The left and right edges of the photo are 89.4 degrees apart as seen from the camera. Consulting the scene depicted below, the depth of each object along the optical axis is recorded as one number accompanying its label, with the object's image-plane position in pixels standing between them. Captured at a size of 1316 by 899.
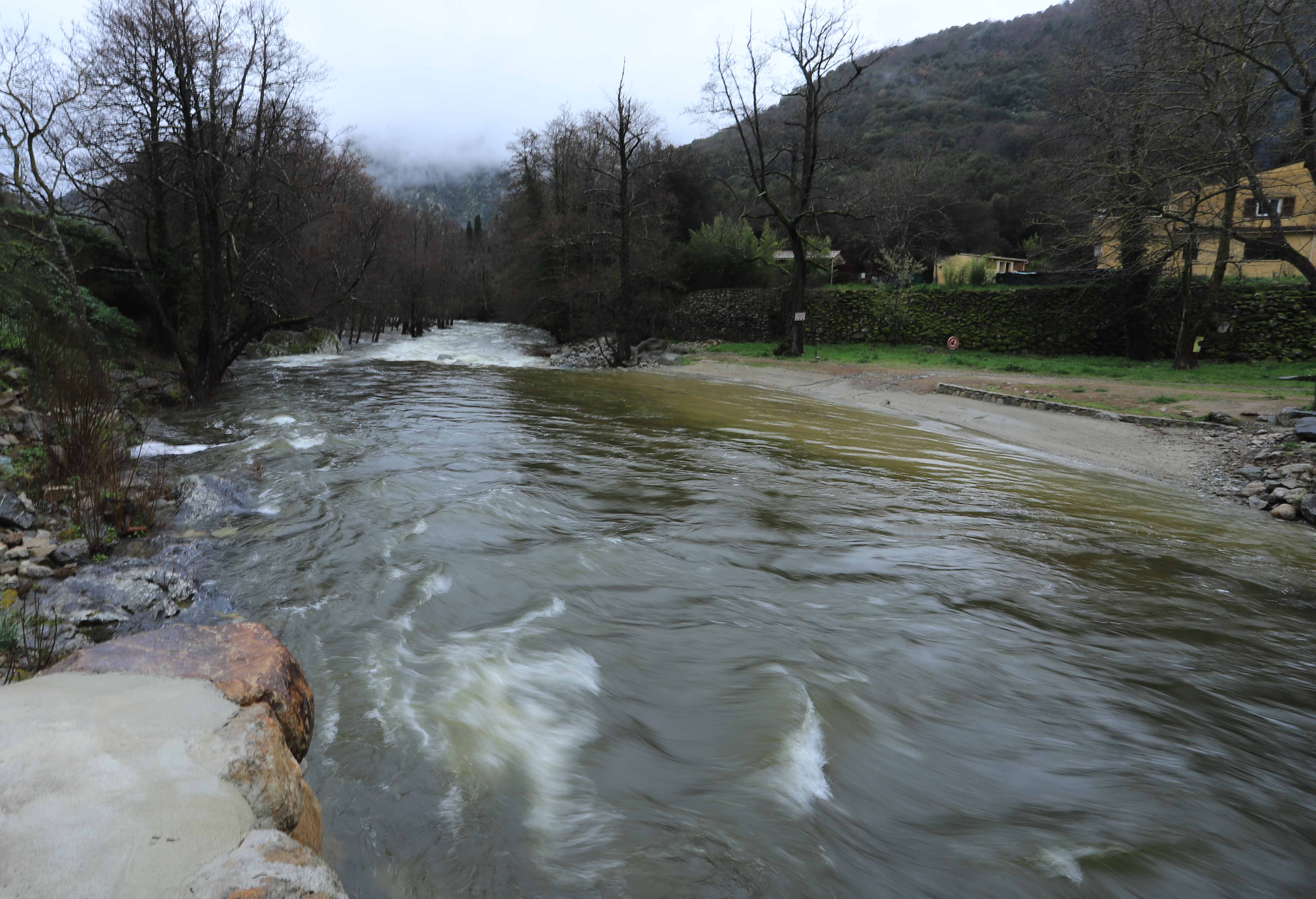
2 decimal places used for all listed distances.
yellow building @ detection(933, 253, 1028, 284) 31.47
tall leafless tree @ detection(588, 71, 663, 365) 25.41
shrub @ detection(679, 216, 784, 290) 33.25
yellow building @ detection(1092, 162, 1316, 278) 13.99
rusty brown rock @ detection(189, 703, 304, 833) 2.02
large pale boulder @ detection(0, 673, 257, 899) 1.56
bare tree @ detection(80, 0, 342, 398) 13.42
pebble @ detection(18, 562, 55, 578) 4.43
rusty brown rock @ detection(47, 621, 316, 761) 2.56
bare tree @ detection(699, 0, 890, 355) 23.61
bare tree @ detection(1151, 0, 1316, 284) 10.56
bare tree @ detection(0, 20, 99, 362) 11.46
